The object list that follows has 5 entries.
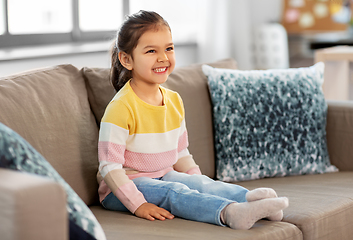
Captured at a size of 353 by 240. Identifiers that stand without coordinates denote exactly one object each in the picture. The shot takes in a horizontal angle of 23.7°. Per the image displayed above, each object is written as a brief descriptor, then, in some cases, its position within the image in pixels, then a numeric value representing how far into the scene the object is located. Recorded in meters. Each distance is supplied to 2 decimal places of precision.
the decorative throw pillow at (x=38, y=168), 2.00
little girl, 2.36
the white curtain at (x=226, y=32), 5.00
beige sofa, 2.30
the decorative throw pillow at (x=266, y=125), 2.80
